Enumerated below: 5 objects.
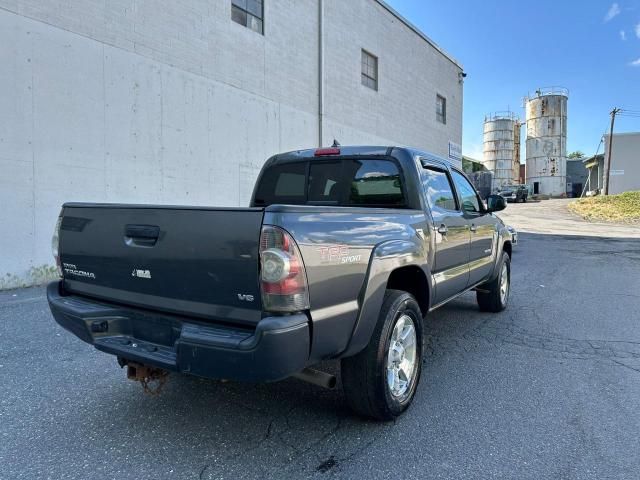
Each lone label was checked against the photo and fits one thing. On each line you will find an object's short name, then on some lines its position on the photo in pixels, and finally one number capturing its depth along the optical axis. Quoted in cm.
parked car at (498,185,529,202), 5075
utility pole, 4298
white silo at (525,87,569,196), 6350
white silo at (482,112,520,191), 6900
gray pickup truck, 242
